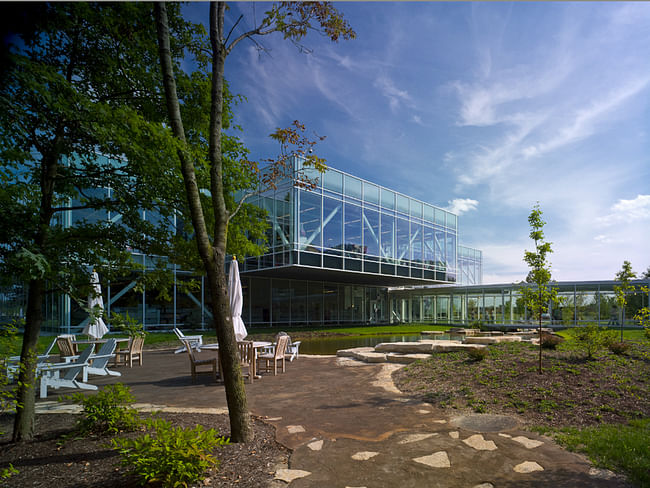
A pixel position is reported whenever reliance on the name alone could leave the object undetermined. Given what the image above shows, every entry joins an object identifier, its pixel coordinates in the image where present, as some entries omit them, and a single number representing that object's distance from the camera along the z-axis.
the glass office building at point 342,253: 23.42
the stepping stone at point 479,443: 4.14
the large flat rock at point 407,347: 11.46
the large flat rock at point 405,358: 10.34
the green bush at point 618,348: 9.10
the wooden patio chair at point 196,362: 8.26
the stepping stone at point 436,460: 3.74
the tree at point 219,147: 4.09
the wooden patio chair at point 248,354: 8.38
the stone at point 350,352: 12.49
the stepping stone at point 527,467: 3.61
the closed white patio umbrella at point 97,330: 11.19
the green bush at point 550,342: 10.06
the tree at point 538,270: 7.68
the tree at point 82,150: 3.53
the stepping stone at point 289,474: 3.51
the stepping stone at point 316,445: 4.22
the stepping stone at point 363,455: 3.91
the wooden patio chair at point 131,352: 10.79
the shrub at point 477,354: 8.87
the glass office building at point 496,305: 26.81
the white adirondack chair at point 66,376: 7.16
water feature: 16.18
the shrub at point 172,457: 3.15
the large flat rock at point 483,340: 13.34
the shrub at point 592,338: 8.32
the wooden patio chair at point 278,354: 9.11
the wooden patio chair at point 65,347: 9.84
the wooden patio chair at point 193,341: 14.14
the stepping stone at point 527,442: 4.19
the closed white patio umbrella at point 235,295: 9.85
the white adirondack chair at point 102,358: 8.30
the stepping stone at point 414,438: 4.38
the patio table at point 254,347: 8.45
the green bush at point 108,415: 4.57
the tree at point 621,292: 8.77
